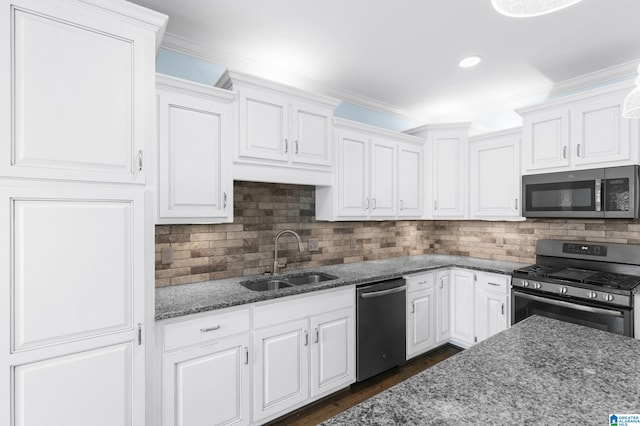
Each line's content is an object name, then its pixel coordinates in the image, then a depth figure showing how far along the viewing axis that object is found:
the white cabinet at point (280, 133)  2.41
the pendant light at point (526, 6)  0.85
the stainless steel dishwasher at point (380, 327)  2.71
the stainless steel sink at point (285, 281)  2.65
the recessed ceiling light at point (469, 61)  2.76
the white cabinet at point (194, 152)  2.09
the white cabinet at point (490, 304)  3.06
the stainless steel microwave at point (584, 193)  2.53
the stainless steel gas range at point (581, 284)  2.36
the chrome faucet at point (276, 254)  2.80
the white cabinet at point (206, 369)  1.84
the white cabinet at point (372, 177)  3.06
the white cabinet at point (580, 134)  2.58
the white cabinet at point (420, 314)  3.15
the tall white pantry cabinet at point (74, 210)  1.36
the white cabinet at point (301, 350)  2.19
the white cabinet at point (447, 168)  3.67
